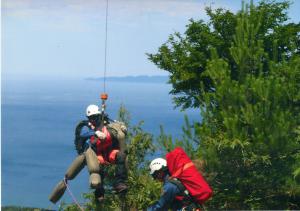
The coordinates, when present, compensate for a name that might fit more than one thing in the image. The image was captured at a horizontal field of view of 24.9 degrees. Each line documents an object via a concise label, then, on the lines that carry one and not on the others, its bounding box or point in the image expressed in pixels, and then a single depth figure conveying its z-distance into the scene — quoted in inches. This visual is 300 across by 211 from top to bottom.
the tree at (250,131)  609.6
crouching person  457.7
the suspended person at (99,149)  504.7
